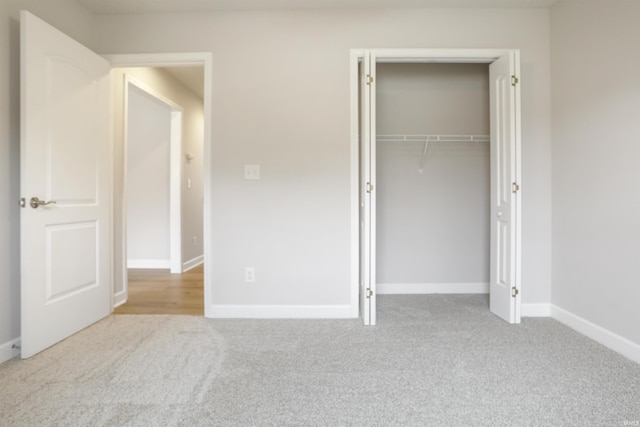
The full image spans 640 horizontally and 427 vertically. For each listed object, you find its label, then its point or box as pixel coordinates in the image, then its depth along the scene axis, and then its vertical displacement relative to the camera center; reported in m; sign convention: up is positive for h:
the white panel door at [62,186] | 2.06 +0.18
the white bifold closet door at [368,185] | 2.56 +0.21
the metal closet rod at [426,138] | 3.30 +0.75
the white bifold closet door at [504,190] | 2.56 +0.18
